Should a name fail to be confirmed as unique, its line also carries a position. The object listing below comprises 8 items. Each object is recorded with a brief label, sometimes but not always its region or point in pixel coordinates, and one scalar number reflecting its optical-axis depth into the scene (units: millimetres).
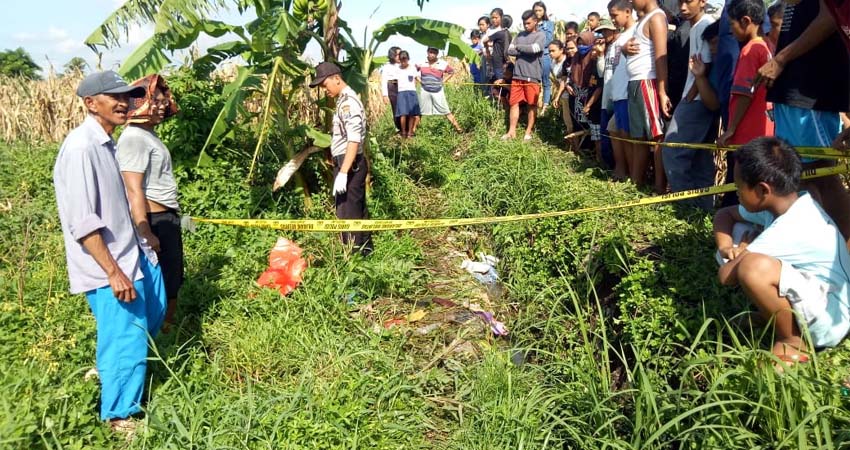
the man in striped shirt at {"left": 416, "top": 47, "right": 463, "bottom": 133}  9453
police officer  4395
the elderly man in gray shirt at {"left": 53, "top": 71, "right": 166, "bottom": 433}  2473
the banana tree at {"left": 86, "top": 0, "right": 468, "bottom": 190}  4508
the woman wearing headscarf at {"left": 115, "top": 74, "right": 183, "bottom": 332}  3234
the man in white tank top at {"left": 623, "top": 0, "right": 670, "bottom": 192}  4742
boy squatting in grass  2404
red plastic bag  4070
